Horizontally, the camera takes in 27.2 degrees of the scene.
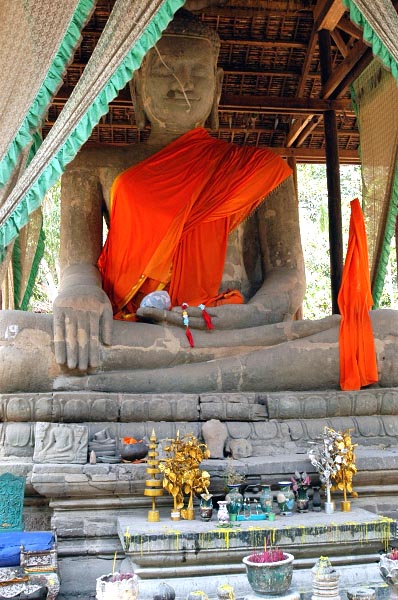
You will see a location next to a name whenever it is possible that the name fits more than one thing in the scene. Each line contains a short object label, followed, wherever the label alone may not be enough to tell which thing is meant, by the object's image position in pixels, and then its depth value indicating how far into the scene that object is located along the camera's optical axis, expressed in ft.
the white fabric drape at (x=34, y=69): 13.99
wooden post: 25.44
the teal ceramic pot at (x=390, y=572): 9.99
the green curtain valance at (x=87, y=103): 13.75
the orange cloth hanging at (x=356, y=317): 18.13
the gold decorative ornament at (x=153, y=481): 13.25
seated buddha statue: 17.60
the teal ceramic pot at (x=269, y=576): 10.21
